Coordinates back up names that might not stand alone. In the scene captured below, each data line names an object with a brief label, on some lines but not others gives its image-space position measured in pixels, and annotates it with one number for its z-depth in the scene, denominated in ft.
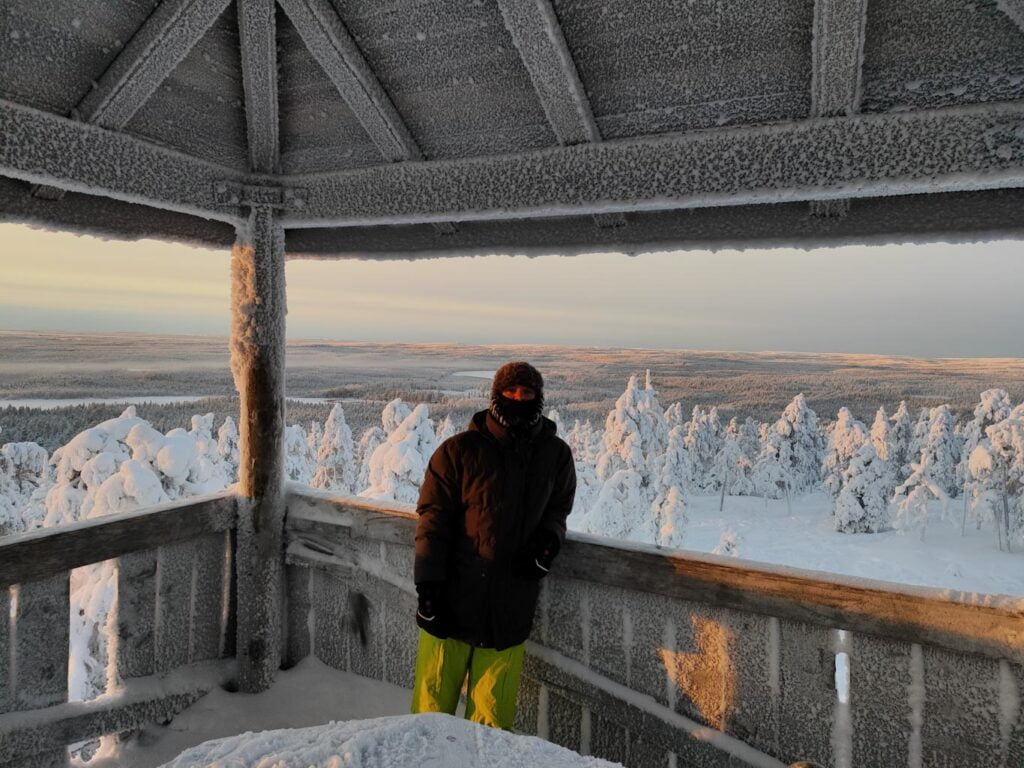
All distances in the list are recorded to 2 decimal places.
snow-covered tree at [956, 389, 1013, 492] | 81.91
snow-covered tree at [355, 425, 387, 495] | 82.62
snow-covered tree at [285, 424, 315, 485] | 81.03
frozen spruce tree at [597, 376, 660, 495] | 87.61
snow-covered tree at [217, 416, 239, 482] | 49.77
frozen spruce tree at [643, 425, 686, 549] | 92.68
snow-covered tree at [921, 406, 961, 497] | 99.50
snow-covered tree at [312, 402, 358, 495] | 90.79
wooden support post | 10.58
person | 8.07
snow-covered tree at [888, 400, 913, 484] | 102.89
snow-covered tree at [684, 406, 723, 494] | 113.55
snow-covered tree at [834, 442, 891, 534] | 103.65
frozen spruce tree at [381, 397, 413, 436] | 68.23
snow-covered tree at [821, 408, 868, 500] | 101.86
